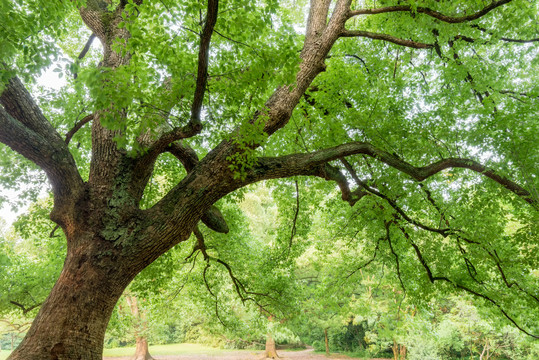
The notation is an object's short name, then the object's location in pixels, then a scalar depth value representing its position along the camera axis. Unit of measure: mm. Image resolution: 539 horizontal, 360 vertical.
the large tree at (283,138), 3125
